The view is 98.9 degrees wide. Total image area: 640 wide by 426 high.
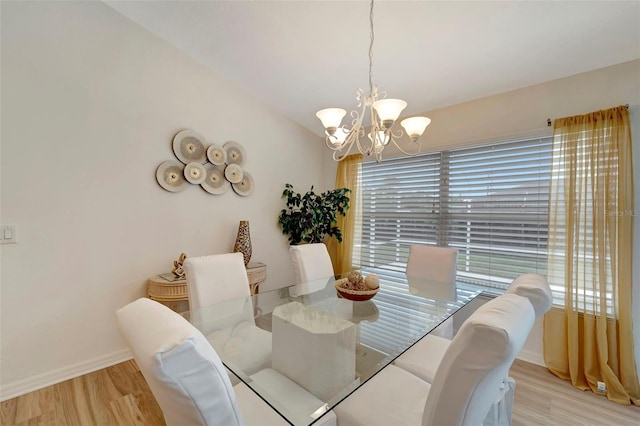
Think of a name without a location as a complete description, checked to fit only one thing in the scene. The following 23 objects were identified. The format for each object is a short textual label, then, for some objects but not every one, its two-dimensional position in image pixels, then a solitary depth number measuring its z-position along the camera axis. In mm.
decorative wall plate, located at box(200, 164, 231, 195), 2771
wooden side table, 2260
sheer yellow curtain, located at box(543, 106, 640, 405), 1886
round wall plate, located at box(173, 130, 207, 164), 2568
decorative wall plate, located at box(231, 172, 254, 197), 2998
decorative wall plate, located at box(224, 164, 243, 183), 2889
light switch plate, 1852
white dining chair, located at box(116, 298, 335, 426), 659
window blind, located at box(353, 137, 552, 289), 2346
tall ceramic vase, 2828
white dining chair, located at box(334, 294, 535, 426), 726
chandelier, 1457
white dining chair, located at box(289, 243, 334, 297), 2184
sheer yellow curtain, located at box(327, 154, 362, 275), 3547
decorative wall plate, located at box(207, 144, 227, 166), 2758
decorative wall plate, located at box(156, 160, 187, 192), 2488
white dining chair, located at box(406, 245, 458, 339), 2188
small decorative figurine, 2373
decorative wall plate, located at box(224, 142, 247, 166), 2918
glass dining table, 1007
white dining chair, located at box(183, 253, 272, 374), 1271
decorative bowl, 1674
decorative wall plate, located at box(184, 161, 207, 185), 2615
